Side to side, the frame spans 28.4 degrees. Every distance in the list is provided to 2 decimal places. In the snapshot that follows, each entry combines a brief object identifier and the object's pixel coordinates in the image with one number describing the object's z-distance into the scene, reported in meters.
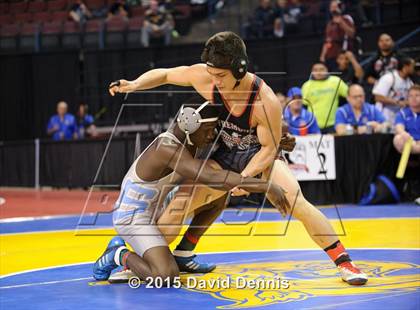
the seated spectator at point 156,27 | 19.67
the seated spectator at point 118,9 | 21.24
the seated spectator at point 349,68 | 13.40
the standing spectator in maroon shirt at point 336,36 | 14.72
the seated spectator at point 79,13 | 21.37
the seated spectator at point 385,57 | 12.66
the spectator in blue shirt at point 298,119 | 11.45
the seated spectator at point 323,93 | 12.09
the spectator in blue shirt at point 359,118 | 11.69
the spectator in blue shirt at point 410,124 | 11.05
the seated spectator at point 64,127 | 17.02
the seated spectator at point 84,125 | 16.81
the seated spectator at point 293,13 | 18.00
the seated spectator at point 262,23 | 18.39
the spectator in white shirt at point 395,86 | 12.15
